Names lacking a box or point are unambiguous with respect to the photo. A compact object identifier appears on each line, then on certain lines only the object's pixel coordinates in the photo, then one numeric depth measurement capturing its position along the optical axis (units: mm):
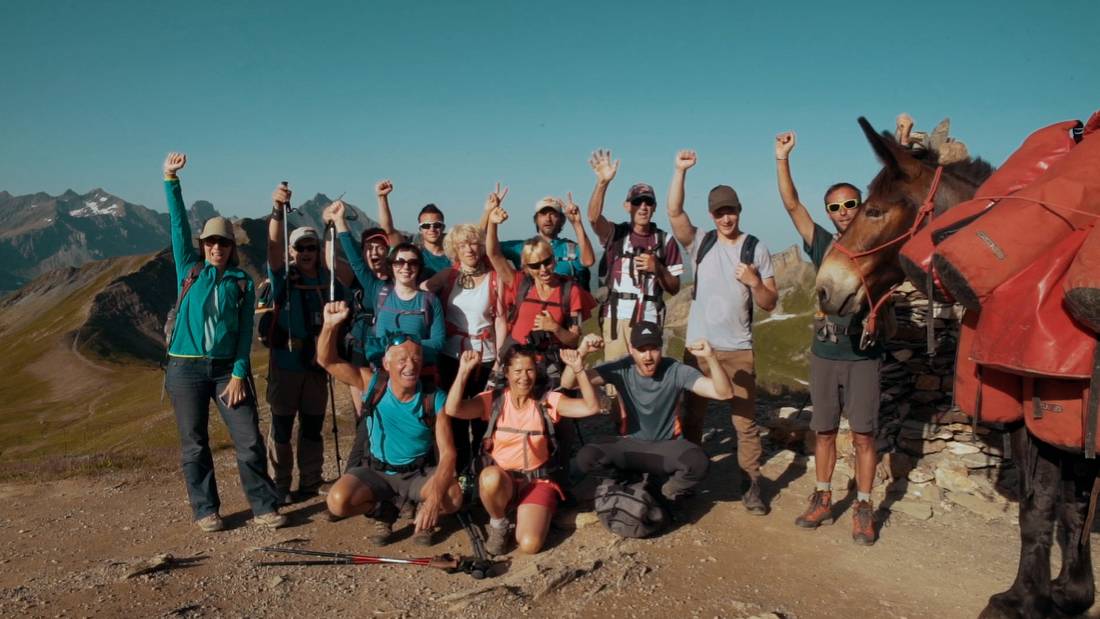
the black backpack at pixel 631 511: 5676
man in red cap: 6738
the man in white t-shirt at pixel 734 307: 6328
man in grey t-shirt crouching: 5895
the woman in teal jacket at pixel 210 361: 6105
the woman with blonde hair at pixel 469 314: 6629
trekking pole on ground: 5288
